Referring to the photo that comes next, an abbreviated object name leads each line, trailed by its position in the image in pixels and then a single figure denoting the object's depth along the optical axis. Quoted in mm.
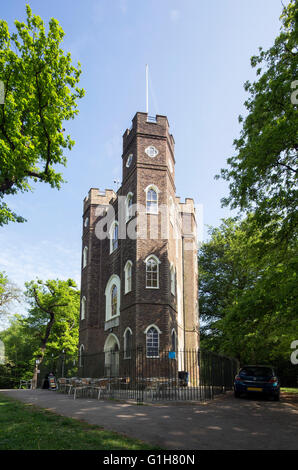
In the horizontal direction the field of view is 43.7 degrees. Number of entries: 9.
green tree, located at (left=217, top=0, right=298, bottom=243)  12469
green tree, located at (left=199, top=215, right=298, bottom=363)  10941
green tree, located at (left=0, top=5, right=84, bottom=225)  12555
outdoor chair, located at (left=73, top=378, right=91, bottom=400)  16050
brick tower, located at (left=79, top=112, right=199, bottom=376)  21266
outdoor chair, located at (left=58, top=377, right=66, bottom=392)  20078
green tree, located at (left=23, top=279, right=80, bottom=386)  38750
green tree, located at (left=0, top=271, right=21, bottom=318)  38219
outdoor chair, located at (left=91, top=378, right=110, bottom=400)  15633
